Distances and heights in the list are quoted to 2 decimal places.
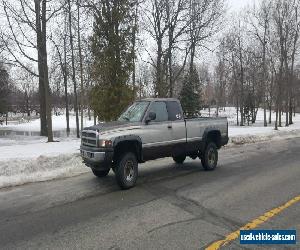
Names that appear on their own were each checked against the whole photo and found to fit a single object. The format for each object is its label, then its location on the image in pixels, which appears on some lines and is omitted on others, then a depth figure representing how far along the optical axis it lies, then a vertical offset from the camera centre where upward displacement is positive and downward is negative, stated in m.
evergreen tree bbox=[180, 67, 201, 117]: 39.78 +1.38
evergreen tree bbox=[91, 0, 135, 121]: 17.84 +2.40
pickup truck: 8.79 -0.76
